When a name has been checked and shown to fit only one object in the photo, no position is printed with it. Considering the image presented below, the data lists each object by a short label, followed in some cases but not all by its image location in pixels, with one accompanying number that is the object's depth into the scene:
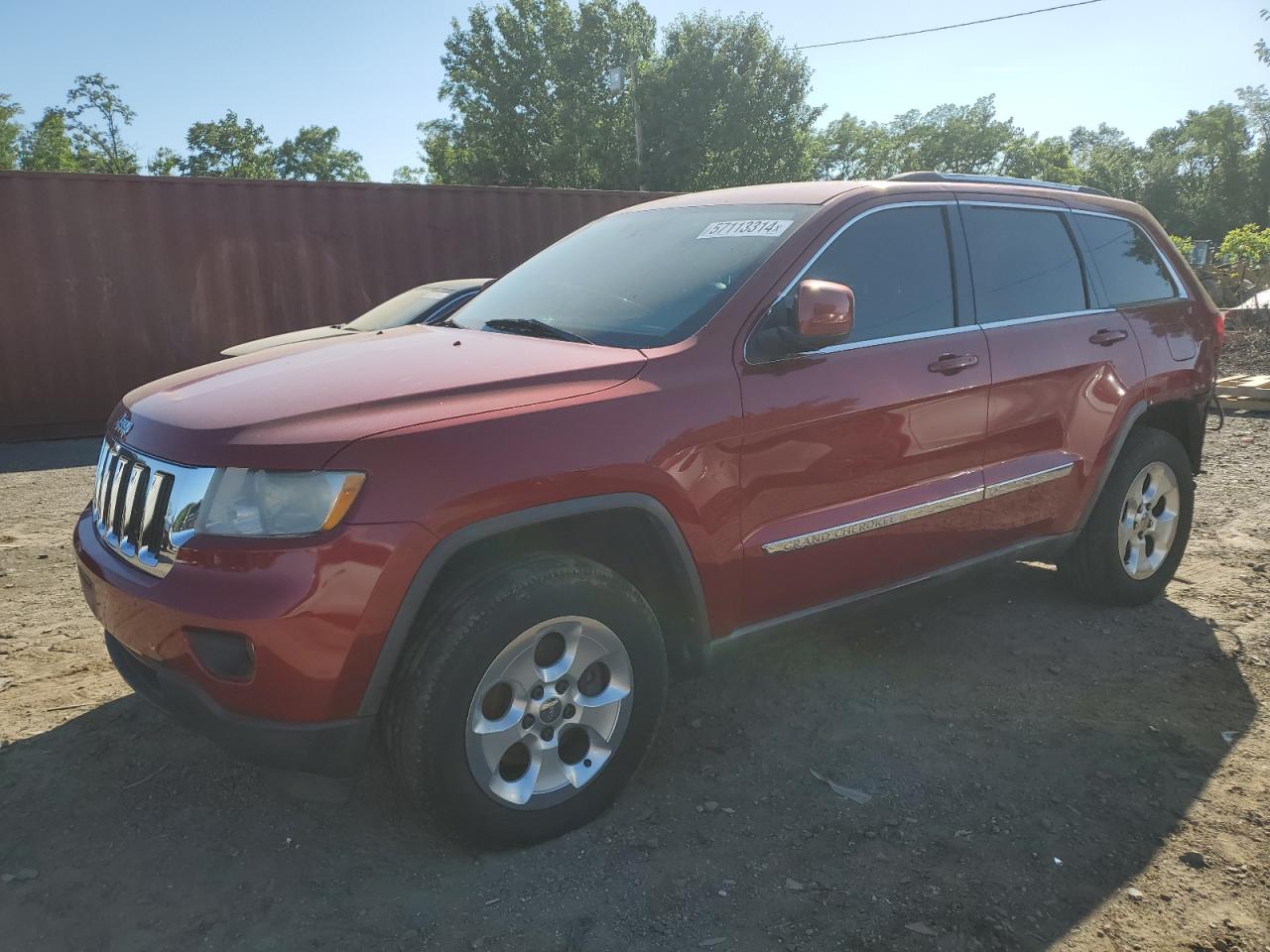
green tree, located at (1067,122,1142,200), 66.19
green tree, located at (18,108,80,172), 52.50
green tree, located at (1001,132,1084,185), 73.00
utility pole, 34.59
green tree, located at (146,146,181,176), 54.59
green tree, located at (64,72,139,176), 52.72
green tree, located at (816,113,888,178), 61.47
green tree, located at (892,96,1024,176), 72.31
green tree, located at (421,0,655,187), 37.34
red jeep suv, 2.22
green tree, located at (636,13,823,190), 36.22
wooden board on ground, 9.10
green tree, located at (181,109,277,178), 53.76
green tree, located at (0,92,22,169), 50.53
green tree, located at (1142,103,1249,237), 57.00
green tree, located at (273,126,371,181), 62.47
